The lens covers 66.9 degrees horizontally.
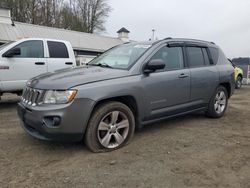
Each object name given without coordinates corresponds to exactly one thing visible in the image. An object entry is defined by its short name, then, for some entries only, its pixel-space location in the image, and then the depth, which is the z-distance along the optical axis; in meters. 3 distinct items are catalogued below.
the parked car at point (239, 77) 10.36
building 14.47
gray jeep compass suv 2.58
